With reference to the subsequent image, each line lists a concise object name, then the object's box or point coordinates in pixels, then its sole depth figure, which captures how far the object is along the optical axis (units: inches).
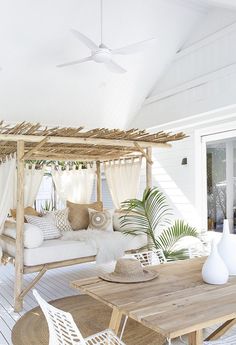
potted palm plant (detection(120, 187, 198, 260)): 213.6
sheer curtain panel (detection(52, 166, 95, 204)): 298.5
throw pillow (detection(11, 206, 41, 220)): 232.1
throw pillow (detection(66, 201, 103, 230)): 249.6
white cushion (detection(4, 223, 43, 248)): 184.7
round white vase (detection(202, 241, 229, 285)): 101.3
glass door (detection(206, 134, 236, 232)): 235.2
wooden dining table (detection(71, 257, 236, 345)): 76.2
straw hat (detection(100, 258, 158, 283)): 105.3
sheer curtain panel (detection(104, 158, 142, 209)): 267.3
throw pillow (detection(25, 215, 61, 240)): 211.0
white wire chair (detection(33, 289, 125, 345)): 75.0
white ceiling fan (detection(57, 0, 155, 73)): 194.1
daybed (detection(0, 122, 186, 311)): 180.9
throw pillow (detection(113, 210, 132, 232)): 245.3
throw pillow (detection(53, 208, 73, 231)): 236.5
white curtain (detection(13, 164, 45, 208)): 266.1
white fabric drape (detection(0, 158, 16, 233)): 202.1
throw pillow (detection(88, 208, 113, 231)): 241.9
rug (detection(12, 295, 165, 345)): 138.0
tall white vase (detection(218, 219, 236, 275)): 112.2
